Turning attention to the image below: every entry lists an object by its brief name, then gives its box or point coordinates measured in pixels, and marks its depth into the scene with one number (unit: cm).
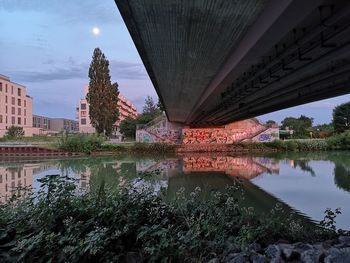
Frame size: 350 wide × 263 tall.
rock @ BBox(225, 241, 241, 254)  435
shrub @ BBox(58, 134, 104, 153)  4162
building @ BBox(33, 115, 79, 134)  11394
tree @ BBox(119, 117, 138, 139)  7138
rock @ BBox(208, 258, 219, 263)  411
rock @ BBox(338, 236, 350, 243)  478
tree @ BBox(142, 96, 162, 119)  8619
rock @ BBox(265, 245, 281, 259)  408
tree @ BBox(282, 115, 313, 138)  6589
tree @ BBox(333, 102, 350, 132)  6550
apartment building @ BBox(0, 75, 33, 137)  8081
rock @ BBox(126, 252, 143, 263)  433
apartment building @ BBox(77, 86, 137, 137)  10130
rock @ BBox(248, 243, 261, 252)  436
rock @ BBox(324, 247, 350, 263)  376
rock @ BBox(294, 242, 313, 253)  426
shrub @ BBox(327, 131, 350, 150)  4890
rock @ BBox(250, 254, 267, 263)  398
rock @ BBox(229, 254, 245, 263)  397
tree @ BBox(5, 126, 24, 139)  6614
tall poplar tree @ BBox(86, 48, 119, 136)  5522
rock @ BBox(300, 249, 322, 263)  390
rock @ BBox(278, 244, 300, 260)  408
